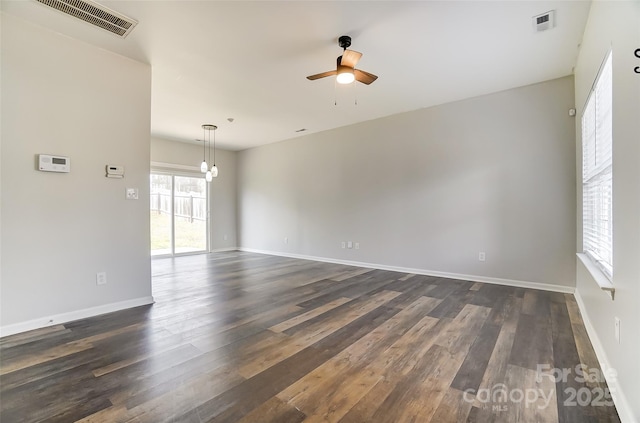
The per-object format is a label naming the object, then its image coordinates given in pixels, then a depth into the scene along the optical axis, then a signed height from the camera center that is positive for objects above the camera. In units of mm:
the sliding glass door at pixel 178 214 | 6660 -65
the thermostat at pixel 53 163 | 2622 +465
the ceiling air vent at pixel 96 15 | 2303 +1716
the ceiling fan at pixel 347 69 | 2578 +1385
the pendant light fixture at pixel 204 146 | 6445 +1719
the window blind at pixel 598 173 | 1988 +321
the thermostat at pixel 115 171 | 3035 +444
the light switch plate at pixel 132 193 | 3170 +206
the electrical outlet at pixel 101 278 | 2963 -708
